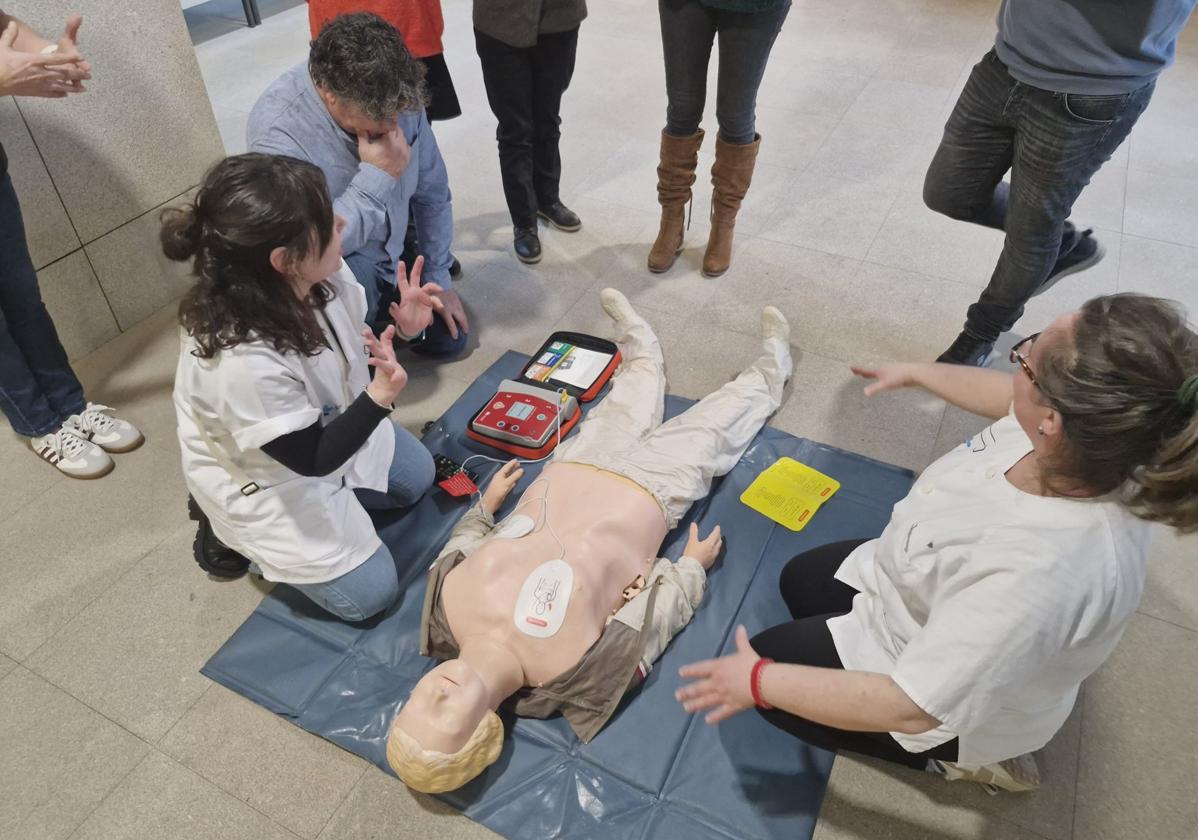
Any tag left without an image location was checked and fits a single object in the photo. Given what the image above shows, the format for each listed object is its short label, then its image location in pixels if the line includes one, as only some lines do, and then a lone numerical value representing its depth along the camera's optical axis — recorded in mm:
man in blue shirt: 1893
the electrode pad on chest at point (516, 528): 1821
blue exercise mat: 1575
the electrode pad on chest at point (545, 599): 1660
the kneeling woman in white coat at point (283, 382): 1414
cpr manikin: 1507
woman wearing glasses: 1001
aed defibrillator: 2281
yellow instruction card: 2088
